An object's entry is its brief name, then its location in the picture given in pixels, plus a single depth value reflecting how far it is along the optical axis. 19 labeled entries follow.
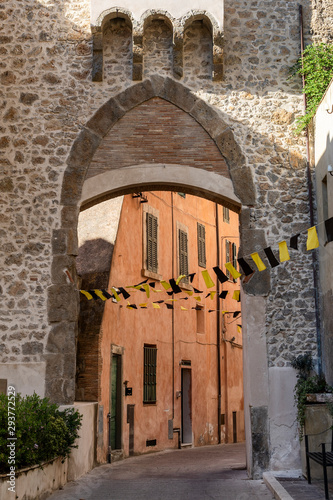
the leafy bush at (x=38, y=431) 7.50
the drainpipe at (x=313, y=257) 10.20
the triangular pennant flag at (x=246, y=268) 9.56
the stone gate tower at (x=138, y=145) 10.26
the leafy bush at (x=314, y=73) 10.83
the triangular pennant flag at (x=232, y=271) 9.03
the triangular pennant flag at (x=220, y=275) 9.38
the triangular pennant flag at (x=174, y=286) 10.47
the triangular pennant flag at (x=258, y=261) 9.07
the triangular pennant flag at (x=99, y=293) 10.77
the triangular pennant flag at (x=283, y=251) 8.54
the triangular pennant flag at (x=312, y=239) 7.98
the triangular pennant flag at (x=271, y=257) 8.90
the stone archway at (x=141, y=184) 10.12
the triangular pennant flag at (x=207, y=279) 9.80
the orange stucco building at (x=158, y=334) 13.95
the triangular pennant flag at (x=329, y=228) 7.75
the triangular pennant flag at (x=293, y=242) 8.42
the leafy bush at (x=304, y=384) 9.14
